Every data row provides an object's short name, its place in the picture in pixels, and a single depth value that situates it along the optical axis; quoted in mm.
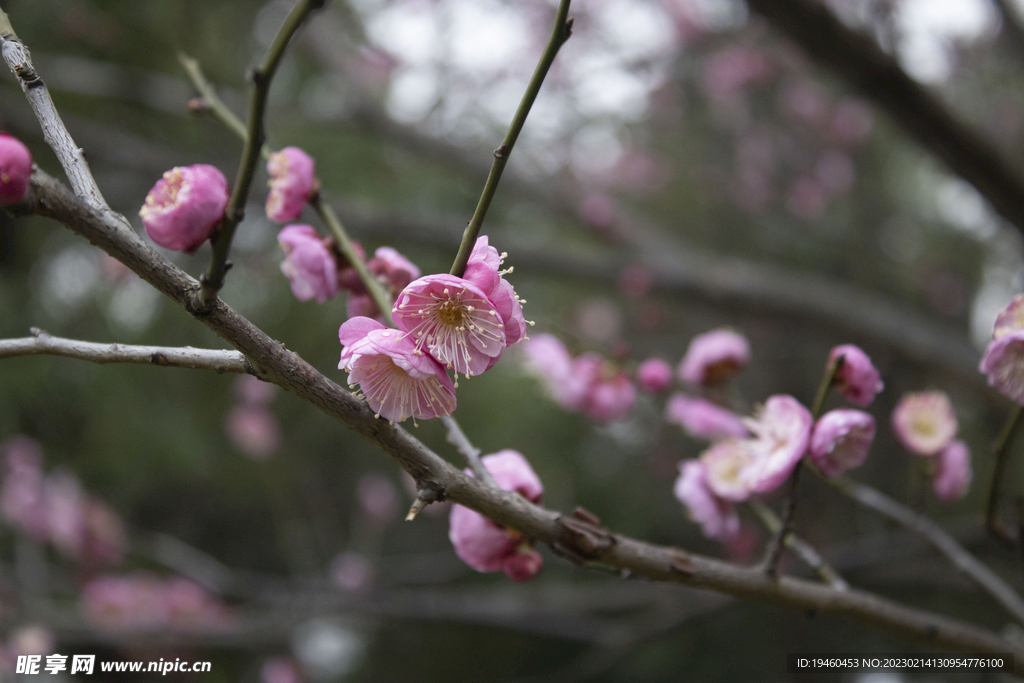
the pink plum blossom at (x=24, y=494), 1137
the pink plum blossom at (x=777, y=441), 490
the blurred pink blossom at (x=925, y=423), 532
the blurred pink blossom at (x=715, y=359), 586
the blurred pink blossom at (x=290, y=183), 502
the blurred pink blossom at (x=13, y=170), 422
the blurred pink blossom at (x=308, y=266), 494
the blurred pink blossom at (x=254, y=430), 1199
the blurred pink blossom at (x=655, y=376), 605
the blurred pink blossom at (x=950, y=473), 534
